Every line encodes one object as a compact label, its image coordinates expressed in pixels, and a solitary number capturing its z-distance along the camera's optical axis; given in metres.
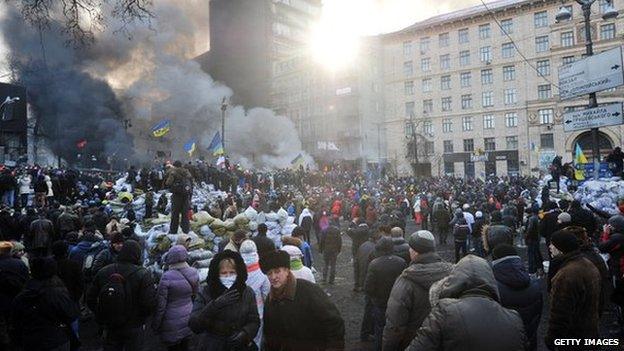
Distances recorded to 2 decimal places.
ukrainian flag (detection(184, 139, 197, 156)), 22.48
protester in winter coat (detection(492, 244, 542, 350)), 3.60
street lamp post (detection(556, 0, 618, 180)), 10.43
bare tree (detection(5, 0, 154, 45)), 5.07
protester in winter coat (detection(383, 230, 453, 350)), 3.32
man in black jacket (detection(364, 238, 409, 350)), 5.00
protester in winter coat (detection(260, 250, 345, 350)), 2.90
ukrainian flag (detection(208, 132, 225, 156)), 23.71
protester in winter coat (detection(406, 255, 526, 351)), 2.07
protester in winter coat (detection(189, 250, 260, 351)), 3.27
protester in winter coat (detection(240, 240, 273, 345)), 4.18
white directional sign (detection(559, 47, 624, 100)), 9.19
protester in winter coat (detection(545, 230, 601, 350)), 3.51
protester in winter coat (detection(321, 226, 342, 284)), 9.81
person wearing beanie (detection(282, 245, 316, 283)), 4.64
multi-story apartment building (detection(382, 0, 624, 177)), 43.81
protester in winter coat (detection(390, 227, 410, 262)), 5.64
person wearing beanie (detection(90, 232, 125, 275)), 6.55
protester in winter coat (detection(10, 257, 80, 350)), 3.83
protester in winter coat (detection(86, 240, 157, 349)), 4.17
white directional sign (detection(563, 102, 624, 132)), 9.66
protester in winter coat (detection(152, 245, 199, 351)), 4.43
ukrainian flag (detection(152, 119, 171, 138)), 21.58
